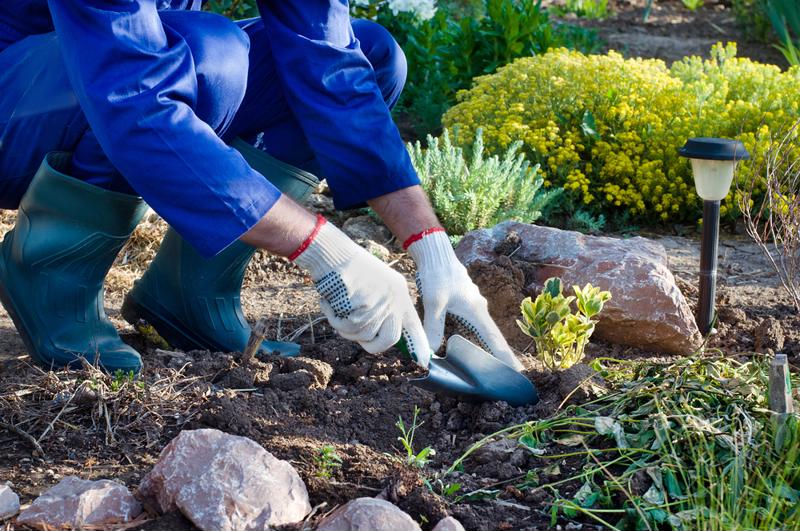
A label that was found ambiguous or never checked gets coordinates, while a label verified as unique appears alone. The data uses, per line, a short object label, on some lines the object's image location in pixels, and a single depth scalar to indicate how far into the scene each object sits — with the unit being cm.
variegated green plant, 242
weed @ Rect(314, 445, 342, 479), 184
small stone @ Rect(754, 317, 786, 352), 279
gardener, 210
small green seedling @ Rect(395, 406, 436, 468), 185
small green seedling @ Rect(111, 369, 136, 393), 219
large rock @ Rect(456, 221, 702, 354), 283
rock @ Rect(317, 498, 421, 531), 161
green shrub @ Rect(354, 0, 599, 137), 510
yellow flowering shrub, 413
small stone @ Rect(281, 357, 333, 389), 240
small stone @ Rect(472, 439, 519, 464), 197
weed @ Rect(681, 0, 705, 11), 782
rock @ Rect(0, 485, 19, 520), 173
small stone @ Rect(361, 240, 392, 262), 357
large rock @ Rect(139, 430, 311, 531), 168
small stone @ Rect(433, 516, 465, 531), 164
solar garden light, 277
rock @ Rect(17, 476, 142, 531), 168
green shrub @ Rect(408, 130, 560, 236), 375
